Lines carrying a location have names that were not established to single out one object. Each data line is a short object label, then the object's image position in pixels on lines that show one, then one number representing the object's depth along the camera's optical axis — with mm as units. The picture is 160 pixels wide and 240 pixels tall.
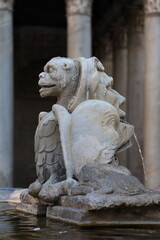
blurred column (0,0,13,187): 16812
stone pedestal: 5074
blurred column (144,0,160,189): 17812
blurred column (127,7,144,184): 22984
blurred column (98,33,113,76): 26000
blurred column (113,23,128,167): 23859
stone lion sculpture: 6172
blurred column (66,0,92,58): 17672
